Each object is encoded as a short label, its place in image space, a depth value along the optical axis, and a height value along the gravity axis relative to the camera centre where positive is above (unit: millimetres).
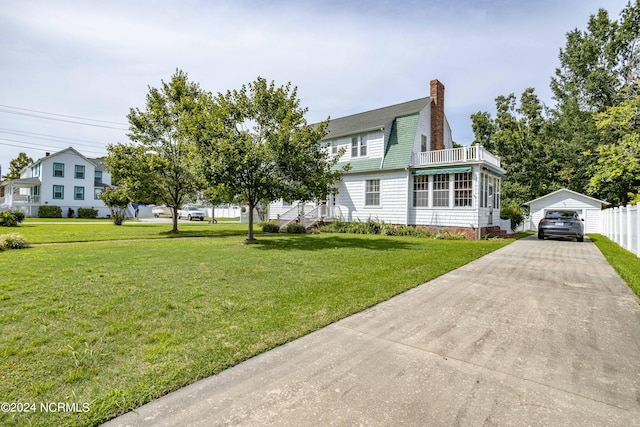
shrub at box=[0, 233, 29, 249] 10127 -871
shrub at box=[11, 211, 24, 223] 20647 -7
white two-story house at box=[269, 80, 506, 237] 17156 +2828
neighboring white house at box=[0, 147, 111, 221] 33875 +3419
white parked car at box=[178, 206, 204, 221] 36969 +541
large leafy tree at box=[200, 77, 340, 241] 11211 +2621
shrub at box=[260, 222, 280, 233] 18922 -595
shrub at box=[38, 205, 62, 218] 33281 +502
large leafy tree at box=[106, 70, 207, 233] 16922 +3695
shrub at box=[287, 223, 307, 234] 18734 -625
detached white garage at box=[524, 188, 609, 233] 24586 +1393
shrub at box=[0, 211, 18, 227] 19422 -296
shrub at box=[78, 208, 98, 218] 35344 +385
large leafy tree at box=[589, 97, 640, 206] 19708 +4757
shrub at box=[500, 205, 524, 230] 21541 +445
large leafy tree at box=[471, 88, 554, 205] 32938 +8549
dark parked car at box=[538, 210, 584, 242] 15859 -172
